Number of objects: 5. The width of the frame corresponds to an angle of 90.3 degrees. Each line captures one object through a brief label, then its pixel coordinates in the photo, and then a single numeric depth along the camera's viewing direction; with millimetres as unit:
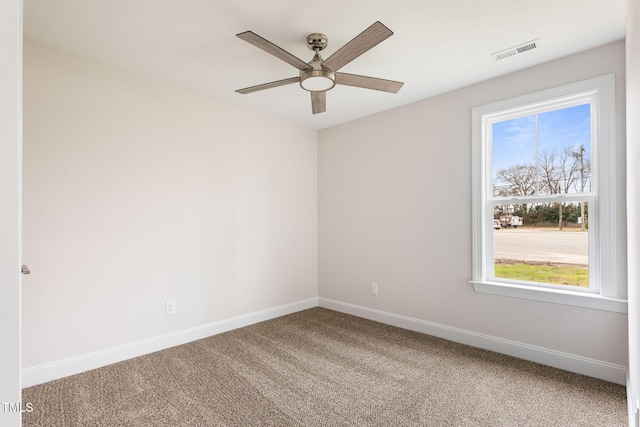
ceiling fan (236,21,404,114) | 1829
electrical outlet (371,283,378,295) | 3783
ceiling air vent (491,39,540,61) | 2322
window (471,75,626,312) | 2334
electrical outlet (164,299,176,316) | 2975
